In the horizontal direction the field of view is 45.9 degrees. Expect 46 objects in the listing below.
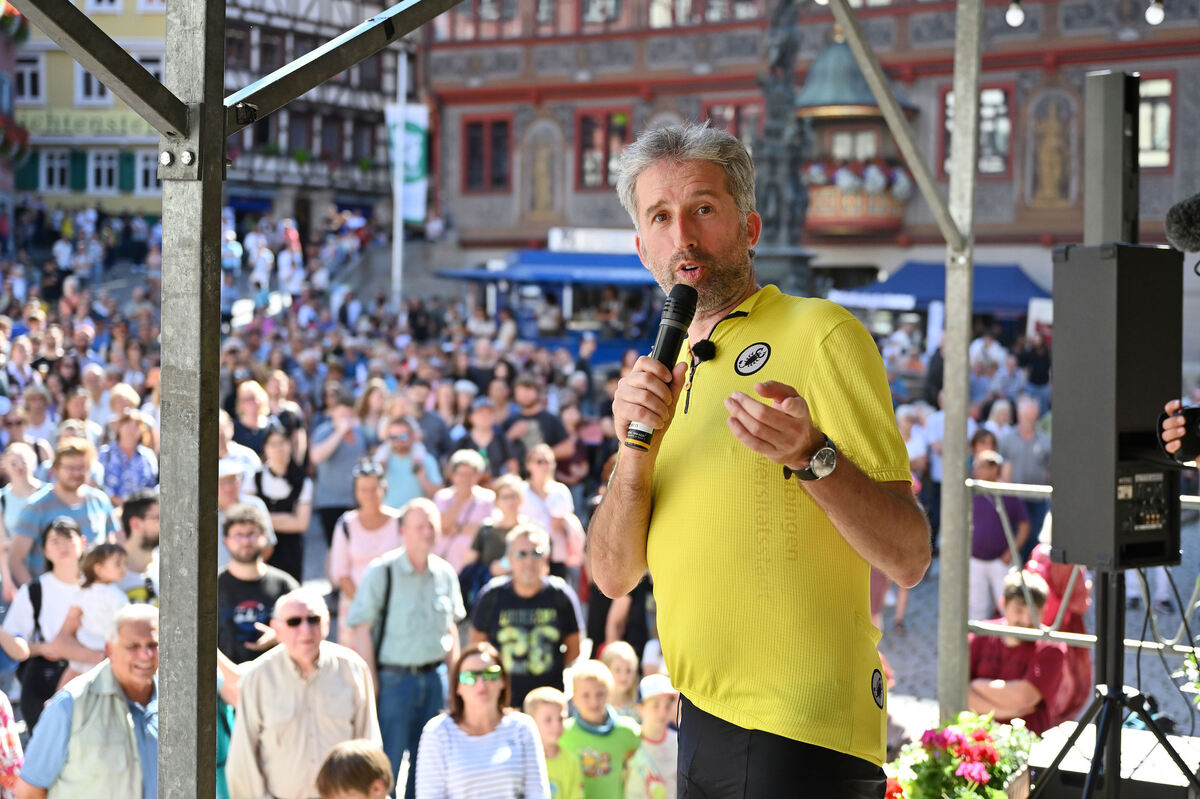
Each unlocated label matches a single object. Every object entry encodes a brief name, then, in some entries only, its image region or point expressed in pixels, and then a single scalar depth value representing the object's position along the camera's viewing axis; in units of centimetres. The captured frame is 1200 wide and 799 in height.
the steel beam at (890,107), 497
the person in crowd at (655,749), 611
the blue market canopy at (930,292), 2422
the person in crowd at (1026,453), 1157
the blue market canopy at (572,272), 2727
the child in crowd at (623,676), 680
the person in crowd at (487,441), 1148
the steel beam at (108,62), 233
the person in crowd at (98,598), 672
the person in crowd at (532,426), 1191
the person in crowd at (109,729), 524
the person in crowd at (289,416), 995
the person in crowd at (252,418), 1005
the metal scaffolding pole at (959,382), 556
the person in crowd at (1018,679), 637
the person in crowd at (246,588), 672
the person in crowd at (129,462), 966
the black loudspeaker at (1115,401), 421
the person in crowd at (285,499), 920
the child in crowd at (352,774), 525
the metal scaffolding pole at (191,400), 252
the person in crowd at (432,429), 1224
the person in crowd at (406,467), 1019
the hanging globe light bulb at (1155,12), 766
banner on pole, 2769
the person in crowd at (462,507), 878
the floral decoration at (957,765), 464
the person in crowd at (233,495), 704
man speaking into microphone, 229
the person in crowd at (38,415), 1134
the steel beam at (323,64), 263
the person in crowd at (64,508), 809
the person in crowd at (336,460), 1039
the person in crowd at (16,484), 846
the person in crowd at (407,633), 697
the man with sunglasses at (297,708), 569
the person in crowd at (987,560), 901
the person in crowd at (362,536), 816
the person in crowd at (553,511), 916
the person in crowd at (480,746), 564
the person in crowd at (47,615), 674
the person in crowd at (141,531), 765
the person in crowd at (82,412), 1095
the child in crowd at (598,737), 617
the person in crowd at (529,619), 711
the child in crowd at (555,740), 615
